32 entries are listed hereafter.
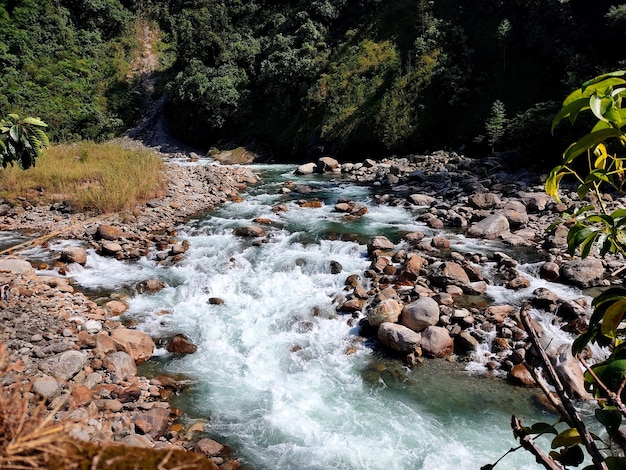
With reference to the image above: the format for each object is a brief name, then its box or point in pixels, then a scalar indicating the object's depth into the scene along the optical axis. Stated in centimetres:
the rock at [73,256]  902
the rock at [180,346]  664
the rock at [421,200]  1376
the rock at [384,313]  703
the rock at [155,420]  479
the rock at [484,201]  1270
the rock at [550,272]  825
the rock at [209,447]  470
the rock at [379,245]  978
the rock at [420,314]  684
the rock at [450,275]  817
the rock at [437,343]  641
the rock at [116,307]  752
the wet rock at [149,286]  840
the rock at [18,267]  784
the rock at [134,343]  627
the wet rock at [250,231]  1108
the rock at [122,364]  572
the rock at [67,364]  521
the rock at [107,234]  1027
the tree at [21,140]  347
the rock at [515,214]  1135
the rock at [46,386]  463
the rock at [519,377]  575
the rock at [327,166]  2025
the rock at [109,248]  970
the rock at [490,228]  1075
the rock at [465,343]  648
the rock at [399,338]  643
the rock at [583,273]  789
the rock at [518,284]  805
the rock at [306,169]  1986
